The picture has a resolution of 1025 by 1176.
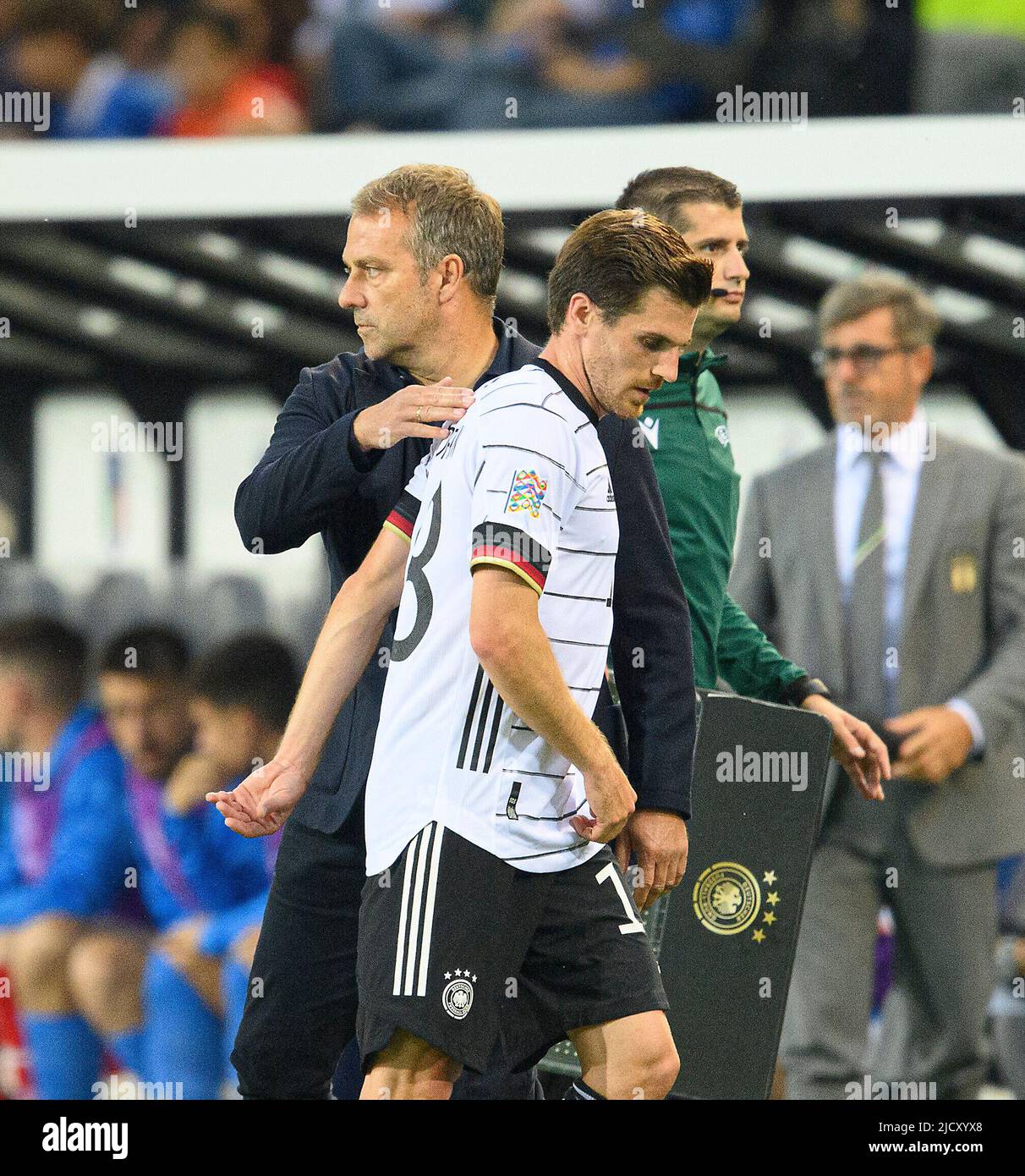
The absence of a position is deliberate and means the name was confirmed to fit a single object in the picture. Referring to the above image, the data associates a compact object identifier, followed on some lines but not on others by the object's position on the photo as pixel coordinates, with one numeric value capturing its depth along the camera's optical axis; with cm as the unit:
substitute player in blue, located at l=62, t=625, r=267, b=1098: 801
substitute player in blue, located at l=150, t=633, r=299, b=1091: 798
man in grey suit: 745
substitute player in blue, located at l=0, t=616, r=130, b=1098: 824
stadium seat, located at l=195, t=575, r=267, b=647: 866
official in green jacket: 562
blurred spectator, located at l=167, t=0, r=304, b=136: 997
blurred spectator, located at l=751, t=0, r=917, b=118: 952
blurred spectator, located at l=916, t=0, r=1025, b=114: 970
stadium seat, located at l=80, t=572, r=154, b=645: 880
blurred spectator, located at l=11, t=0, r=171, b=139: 1024
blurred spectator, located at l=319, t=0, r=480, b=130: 984
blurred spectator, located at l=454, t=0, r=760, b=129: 1004
